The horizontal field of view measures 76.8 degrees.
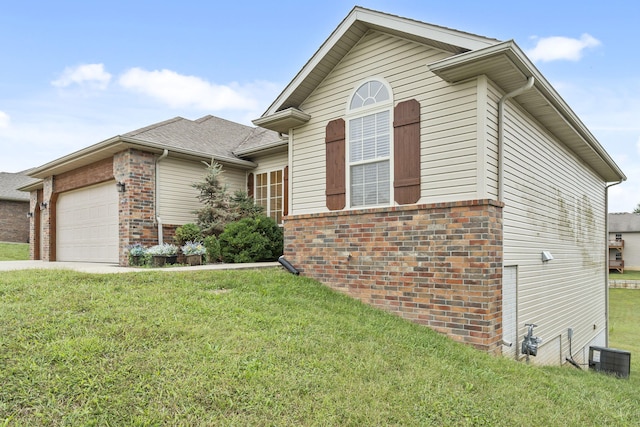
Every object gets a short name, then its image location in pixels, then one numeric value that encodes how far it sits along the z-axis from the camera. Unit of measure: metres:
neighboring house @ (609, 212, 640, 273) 34.94
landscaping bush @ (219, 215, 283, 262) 9.45
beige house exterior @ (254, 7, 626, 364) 5.63
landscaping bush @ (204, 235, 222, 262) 9.75
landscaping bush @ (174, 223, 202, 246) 10.19
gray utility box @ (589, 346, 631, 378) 7.98
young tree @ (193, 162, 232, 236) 10.66
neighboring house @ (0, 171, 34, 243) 22.28
